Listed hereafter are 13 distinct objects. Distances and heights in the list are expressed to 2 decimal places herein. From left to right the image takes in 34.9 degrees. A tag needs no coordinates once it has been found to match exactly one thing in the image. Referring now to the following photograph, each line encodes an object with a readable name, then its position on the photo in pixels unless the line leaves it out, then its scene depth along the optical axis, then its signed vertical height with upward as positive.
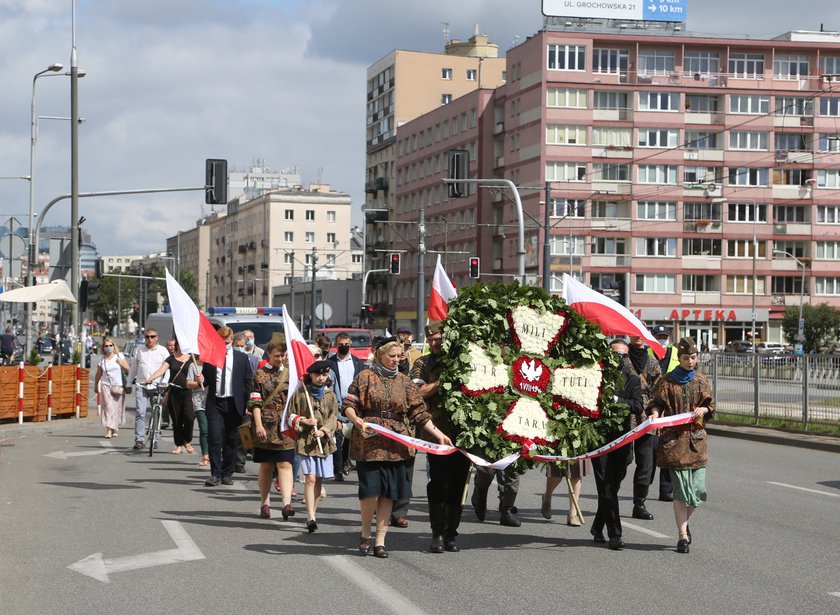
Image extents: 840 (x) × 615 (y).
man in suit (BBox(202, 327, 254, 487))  15.37 -0.96
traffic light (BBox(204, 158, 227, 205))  31.41 +3.38
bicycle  19.88 -1.46
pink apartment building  87.94 +11.08
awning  26.81 +0.59
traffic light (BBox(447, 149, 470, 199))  30.16 +3.62
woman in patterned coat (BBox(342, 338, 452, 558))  10.45 -0.79
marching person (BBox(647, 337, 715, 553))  10.60 -0.84
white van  29.59 +0.12
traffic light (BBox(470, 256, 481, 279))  46.03 +2.20
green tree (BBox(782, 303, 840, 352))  83.31 +0.49
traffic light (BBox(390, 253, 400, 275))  51.31 +2.44
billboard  85.00 +20.73
